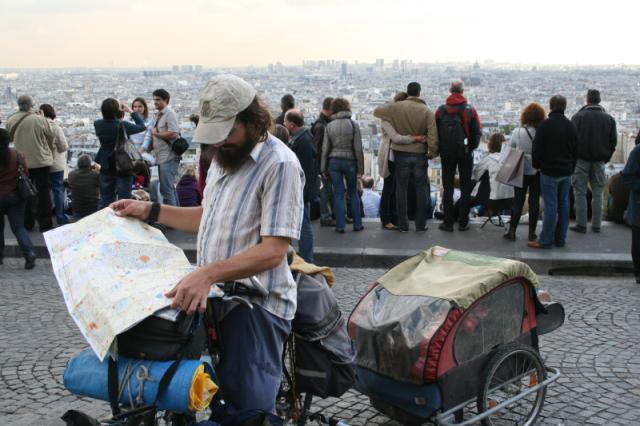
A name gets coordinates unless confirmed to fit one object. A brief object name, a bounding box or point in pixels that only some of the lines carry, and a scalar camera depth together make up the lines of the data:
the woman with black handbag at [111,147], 10.27
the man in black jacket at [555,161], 9.18
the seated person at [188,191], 10.81
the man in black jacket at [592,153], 10.02
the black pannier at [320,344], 3.61
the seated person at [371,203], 11.78
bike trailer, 4.11
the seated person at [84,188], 10.88
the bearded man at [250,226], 3.16
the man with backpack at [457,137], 9.98
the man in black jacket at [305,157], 8.83
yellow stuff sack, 2.93
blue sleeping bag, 2.94
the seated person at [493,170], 10.38
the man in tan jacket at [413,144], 10.09
